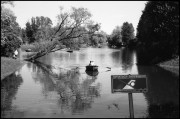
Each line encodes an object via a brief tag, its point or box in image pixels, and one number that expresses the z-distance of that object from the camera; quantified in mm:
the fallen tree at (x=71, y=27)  53750
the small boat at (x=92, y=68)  38156
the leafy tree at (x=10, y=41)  44750
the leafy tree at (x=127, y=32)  166000
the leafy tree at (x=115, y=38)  170500
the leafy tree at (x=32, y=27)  150900
